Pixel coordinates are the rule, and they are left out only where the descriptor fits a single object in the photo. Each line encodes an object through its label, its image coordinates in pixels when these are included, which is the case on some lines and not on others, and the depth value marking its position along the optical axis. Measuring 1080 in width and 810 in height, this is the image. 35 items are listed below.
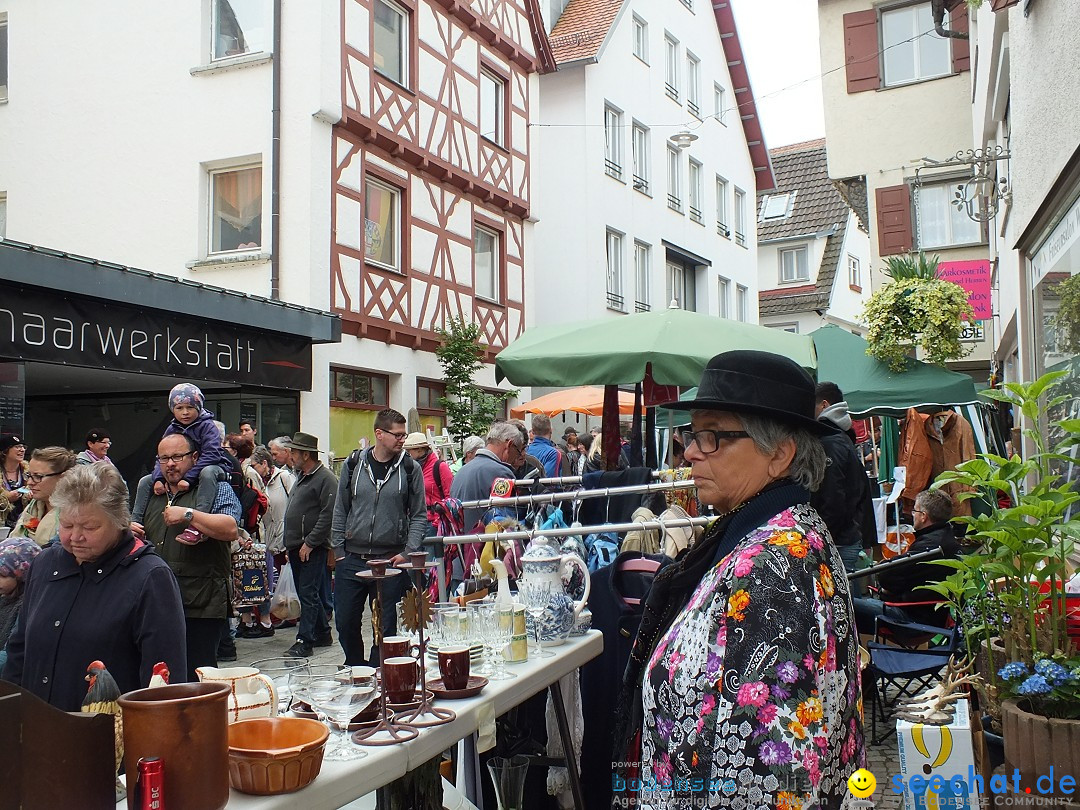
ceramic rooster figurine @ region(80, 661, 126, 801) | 2.29
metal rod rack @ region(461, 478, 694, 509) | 4.28
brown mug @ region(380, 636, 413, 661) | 3.01
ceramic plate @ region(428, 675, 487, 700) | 3.12
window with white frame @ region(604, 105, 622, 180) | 21.27
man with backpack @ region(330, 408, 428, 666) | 6.96
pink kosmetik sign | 14.14
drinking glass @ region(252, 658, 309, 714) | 2.81
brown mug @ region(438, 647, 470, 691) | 3.15
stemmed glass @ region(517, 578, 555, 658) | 3.76
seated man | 6.17
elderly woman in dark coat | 3.35
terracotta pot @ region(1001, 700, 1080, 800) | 3.22
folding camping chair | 5.39
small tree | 14.81
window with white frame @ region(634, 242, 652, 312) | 22.48
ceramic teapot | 3.78
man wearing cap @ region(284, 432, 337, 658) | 8.48
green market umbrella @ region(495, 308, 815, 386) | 5.97
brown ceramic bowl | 2.23
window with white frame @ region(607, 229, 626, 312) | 21.28
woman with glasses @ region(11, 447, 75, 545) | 5.12
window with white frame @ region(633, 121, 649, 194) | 22.56
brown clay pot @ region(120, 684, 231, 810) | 2.03
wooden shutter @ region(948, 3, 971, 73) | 15.12
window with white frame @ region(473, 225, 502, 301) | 17.47
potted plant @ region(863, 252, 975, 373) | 9.20
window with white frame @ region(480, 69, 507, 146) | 17.50
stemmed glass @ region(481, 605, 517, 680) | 3.57
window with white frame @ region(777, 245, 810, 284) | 34.28
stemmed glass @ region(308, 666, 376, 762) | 2.74
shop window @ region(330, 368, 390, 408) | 14.10
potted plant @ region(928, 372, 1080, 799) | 3.31
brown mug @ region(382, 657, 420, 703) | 2.91
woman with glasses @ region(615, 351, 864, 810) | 1.98
